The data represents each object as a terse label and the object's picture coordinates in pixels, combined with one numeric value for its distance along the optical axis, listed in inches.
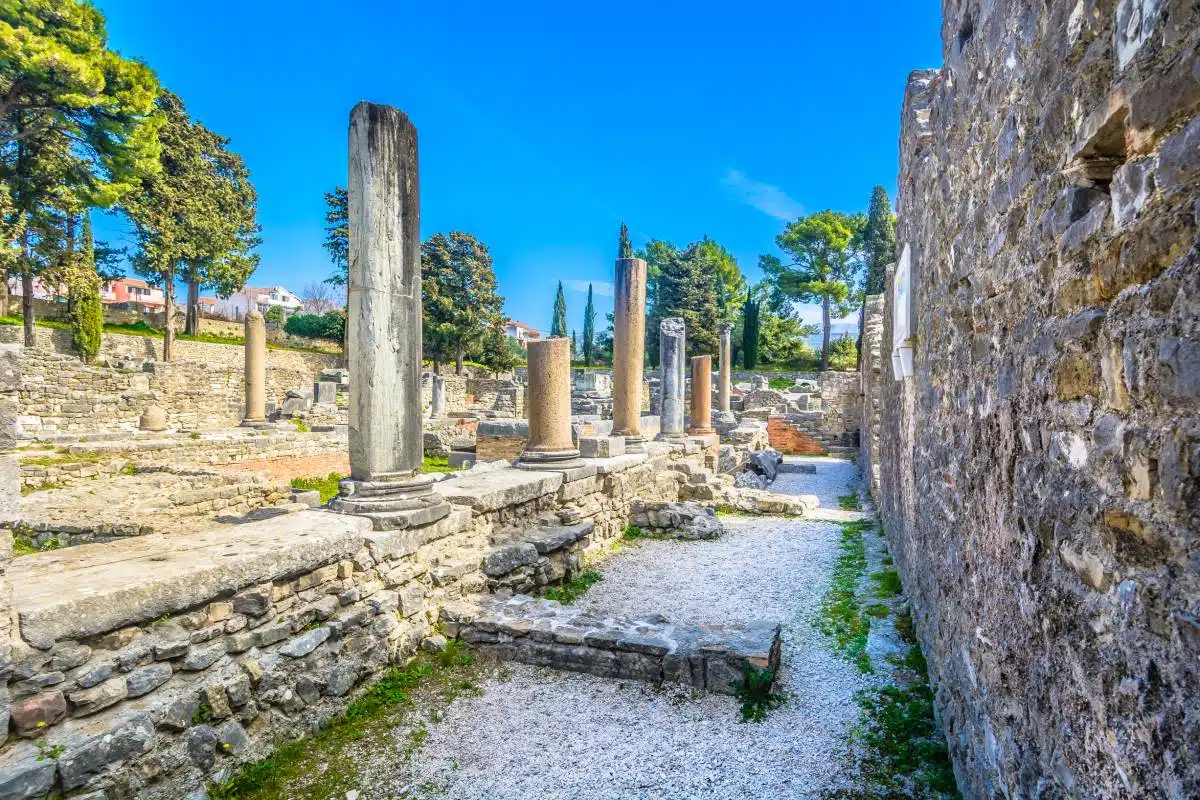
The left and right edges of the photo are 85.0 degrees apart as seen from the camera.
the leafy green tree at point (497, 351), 1566.2
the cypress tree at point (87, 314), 1003.3
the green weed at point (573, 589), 237.5
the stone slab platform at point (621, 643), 164.6
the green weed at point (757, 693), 154.9
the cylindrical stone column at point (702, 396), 589.3
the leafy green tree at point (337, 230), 1433.3
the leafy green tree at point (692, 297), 1649.9
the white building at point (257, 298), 1895.9
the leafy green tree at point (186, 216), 1175.0
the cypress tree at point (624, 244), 1891.9
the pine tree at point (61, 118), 742.5
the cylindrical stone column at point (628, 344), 412.2
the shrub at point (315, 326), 1653.5
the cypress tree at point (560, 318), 2322.8
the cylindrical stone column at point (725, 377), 898.7
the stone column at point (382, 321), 198.2
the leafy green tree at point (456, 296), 1464.1
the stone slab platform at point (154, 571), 108.7
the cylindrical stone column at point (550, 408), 307.1
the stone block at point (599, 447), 362.6
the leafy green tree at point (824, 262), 1691.7
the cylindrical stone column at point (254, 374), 653.3
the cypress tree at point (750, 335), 1674.5
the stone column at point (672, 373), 533.1
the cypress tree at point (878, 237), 1650.3
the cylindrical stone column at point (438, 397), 940.6
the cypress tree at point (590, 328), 2094.9
